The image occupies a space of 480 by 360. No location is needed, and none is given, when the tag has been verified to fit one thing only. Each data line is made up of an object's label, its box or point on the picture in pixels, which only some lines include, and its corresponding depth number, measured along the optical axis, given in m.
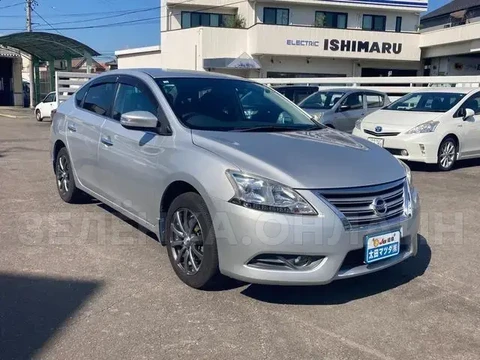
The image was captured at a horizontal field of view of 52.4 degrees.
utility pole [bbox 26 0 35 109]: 32.97
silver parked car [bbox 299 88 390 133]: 11.43
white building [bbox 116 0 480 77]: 28.72
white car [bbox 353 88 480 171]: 8.74
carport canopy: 25.00
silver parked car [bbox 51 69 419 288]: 3.17
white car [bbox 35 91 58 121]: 22.53
